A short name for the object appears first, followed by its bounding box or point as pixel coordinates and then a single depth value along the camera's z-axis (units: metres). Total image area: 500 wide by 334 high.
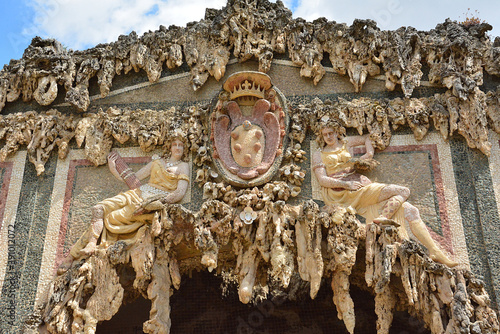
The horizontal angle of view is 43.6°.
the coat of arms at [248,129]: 8.12
